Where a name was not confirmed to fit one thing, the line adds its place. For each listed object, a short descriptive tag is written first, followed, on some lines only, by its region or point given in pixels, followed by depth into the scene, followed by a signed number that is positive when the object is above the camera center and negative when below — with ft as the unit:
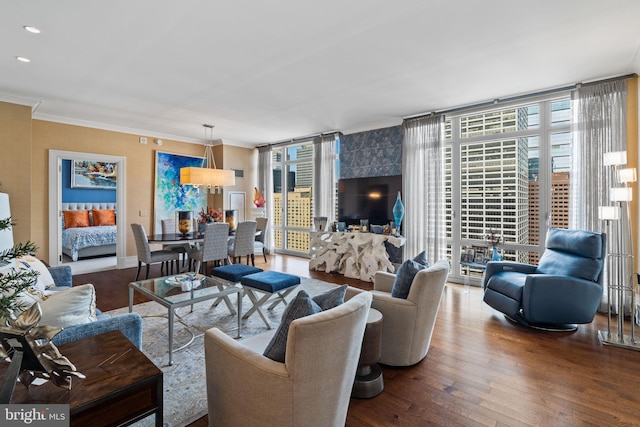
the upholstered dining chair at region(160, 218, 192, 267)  18.67 -1.31
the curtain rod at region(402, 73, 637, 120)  12.38 +5.32
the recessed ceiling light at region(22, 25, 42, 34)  9.06 +5.34
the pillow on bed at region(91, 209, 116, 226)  26.81 -0.33
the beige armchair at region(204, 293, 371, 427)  4.56 -2.51
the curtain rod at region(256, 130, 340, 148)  22.64 +5.73
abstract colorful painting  22.68 +1.69
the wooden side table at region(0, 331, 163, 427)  3.67 -2.17
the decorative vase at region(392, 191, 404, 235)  17.51 +0.00
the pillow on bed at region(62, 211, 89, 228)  25.35 -0.54
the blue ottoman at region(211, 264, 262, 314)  11.91 -2.37
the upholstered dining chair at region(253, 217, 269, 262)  23.67 -1.57
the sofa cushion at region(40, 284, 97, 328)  5.62 -1.75
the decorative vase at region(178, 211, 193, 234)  19.10 -0.59
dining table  16.89 -1.47
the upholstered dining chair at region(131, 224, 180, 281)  16.55 -2.21
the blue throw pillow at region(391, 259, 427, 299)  8.31 -1.77
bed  23.12 -1.35
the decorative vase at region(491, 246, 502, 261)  14.86 -2.05
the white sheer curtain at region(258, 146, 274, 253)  27.04 +2.71
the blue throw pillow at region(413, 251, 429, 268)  9.09 -1.37
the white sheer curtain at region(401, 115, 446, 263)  16.88 +1.40
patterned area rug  6.69 -4.03
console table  17.35 -2.42
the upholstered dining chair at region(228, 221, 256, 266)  18.95 -1.74
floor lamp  9.90 -1.34
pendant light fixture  18.33 +2.13
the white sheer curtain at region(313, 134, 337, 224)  22.18 +2.56
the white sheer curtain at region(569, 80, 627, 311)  12.16 +2.73
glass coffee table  8.90 -2.52
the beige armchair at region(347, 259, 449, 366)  7.97 -2.68
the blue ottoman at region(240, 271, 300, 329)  10.78 -2.55
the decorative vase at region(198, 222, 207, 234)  20.47 -0.98
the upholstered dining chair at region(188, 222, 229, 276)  17.10 -1.85
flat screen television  18.65 +0.85
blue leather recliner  10.60 -2.66
